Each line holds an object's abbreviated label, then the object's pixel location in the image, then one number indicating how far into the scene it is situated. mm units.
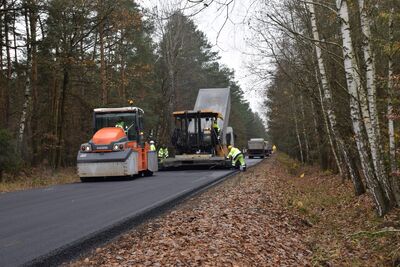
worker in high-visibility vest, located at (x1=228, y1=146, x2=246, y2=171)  22531
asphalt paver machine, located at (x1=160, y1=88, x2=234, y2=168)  23078
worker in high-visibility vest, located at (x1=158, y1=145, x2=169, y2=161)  27320
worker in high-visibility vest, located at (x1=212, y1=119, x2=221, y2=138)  23828
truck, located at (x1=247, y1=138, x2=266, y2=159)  61000
